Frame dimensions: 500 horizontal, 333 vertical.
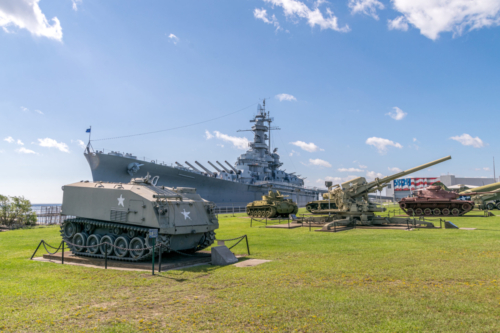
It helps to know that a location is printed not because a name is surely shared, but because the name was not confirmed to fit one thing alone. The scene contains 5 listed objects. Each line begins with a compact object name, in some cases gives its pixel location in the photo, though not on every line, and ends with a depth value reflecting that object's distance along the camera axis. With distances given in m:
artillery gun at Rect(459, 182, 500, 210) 31.66
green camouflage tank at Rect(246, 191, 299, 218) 27.98
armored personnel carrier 9.45
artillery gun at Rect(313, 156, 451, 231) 18.88
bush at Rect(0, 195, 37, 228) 23.47
